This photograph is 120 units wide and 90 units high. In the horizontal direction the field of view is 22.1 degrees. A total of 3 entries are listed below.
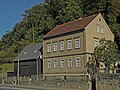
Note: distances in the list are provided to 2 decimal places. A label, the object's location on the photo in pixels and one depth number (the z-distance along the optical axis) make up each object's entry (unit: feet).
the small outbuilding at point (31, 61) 213.66
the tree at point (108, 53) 160.25
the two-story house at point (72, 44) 176.55
